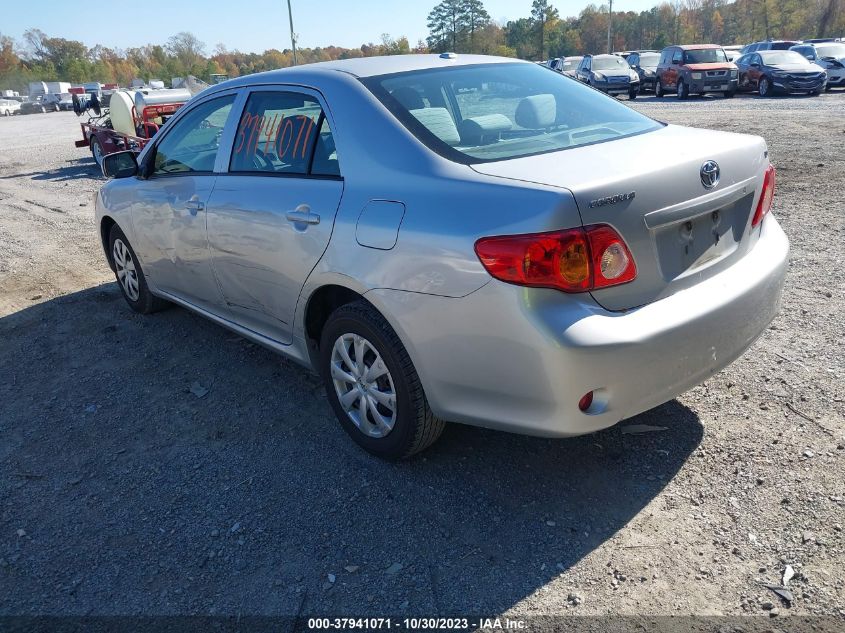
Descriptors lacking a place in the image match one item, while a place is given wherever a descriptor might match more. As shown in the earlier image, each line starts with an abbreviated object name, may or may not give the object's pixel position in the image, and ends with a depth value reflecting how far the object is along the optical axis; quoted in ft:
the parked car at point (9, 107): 186.91
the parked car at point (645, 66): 95.11
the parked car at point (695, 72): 79.82
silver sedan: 8.48
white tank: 45.47
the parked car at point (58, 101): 194.24
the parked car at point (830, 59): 81.56
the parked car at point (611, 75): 90.58
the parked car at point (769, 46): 110.32
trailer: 44.57
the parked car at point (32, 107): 196.65
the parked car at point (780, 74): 74.49
